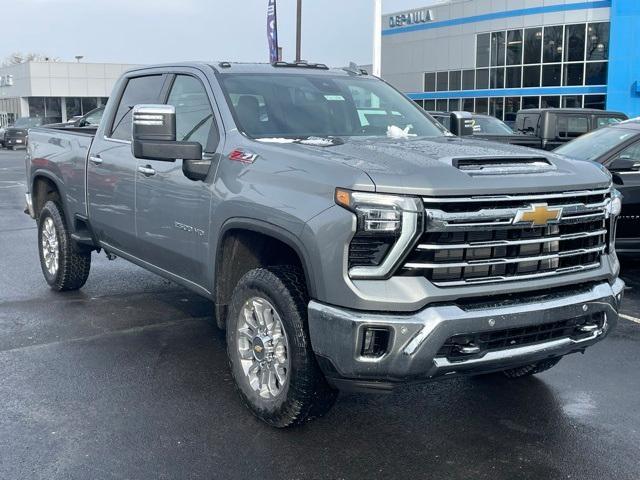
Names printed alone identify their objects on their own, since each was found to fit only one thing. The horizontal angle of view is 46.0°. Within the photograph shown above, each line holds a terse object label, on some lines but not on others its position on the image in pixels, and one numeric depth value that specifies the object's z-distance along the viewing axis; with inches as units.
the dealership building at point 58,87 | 2278.5
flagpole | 738.8
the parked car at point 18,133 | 1475.1
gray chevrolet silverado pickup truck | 137.2
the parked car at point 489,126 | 637.3
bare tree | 4475.9
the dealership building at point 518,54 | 1425.9
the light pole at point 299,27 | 1112.5
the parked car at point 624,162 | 297.4
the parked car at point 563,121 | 564.4
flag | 919.0
